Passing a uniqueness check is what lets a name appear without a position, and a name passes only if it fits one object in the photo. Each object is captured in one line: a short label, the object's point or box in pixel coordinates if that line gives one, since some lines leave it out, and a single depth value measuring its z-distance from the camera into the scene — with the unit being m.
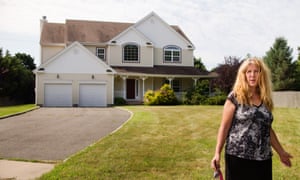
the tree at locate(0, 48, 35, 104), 32.83
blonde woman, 3.65
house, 26.91
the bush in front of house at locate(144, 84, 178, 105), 26.83
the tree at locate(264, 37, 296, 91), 42.19
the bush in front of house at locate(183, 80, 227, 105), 27.34
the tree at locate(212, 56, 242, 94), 29.16
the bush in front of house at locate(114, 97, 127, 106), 28.58
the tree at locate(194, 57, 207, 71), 52.50
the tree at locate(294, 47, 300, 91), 42.95
